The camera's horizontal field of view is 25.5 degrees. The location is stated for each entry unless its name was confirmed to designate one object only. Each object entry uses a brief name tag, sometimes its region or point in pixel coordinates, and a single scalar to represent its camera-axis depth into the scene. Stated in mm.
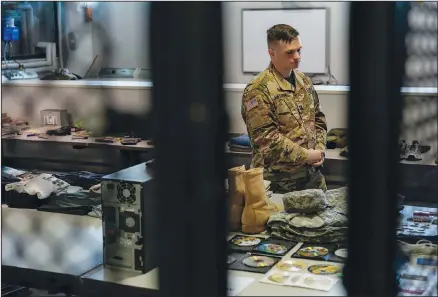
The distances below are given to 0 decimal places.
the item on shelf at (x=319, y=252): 3702
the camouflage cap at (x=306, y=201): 3895
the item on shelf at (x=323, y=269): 3546
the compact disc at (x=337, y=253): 3602
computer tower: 3421
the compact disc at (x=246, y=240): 3817
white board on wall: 7245
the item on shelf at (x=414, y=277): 2908
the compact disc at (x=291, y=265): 3620
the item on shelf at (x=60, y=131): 3610
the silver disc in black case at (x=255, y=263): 3608
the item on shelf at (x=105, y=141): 3152
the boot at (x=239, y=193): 3810
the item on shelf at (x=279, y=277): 3448
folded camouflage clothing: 3825
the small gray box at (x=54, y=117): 3247
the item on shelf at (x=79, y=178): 4509
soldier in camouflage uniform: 4355
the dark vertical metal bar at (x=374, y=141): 1082
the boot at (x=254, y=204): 3919
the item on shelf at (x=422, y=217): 3917
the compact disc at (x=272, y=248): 3785
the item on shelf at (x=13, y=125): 3334
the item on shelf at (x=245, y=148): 3630
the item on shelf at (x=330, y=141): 4104
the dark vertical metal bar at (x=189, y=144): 1185
